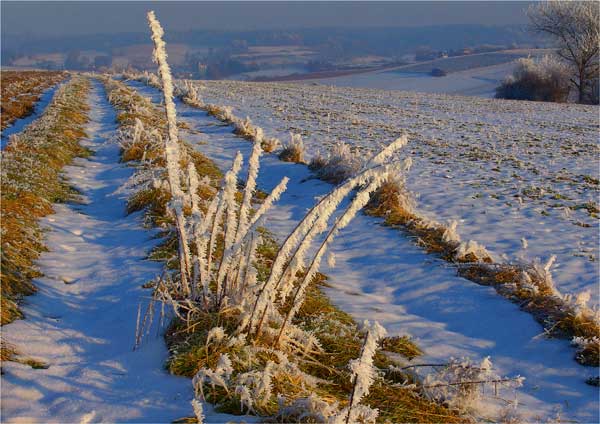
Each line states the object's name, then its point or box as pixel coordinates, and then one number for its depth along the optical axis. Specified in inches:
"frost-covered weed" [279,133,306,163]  496.7
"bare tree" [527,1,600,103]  1535.4
